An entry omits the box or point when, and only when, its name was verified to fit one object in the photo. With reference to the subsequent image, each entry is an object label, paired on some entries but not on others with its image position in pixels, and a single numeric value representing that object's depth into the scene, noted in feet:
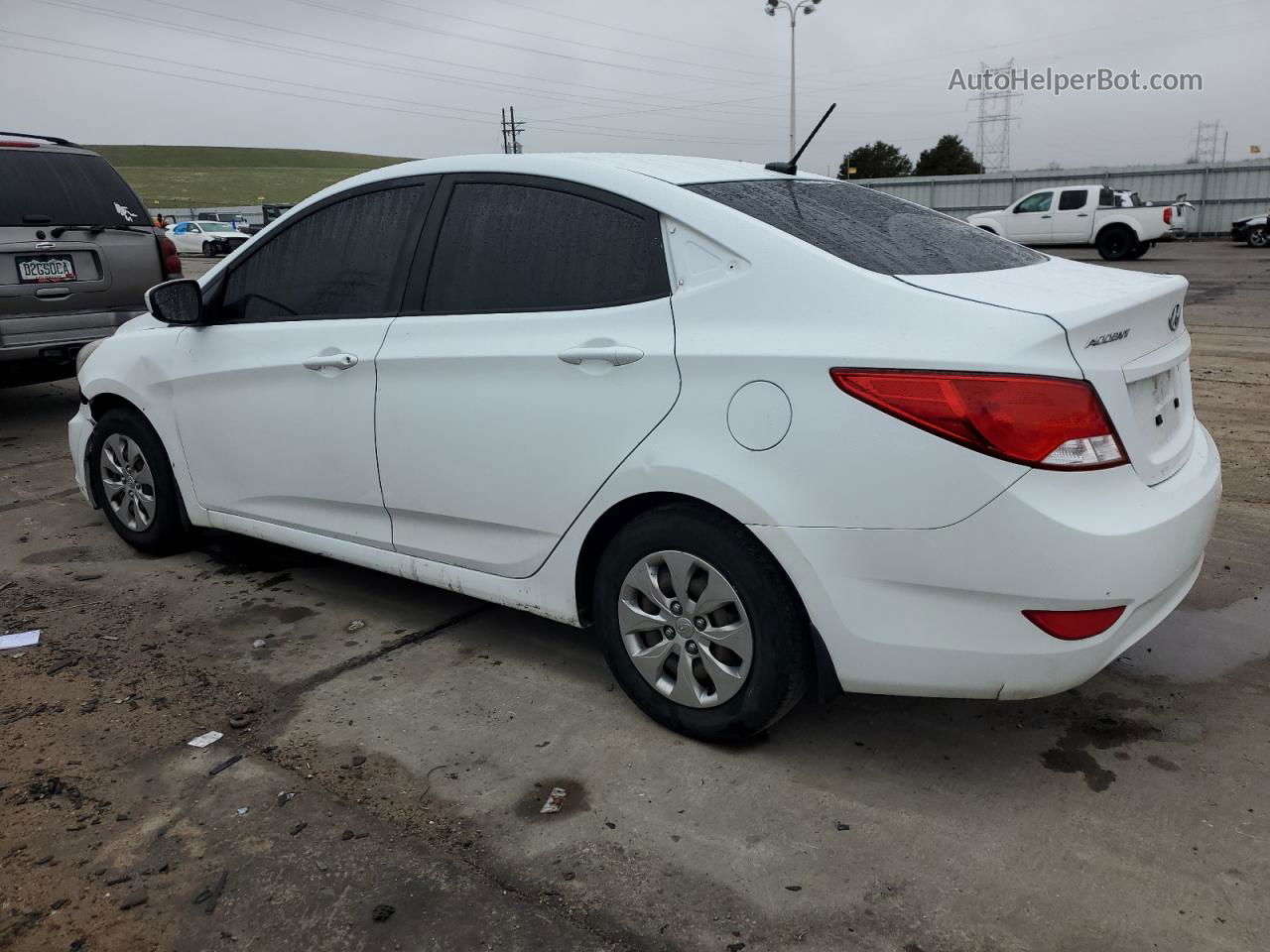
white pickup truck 76.07
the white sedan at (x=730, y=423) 7.98
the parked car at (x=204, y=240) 127.34
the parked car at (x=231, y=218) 147.74
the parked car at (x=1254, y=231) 91.56
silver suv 22.84
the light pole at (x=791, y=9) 114.11
